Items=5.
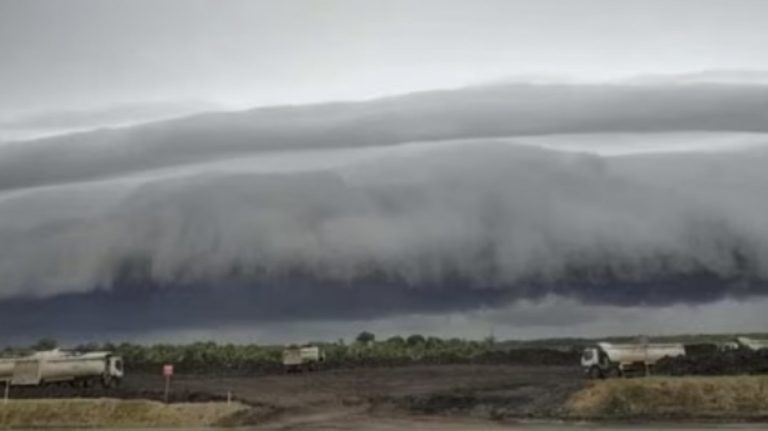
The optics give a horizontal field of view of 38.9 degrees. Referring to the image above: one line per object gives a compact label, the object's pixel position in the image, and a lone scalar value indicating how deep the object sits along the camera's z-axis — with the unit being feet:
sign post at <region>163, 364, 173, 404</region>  228.37
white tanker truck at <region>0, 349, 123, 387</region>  283.38
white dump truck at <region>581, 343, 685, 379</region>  277.03
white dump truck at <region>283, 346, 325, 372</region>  343.05
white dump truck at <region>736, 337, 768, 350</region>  335.81
